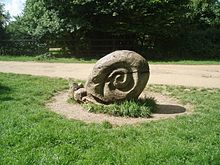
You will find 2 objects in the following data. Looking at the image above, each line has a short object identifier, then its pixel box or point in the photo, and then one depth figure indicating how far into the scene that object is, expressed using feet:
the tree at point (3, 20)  97.44
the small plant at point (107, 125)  24.97
